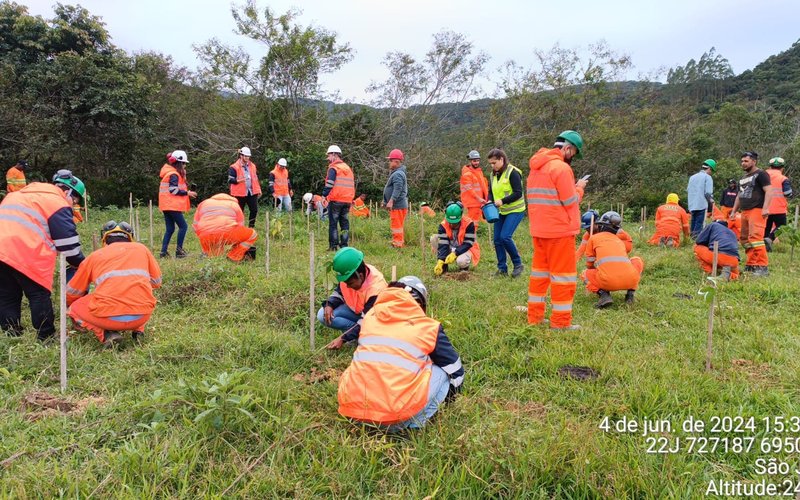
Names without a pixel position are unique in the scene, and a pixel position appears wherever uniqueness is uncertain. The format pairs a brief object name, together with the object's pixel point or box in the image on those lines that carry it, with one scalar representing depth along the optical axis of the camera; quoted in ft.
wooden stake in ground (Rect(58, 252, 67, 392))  10.14
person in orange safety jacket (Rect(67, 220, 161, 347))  12.55
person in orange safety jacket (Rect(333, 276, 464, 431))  8.28
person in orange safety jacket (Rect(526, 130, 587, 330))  13.79
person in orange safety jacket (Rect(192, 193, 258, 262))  22.76
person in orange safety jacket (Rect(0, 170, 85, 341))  12.15
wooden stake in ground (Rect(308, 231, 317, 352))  12.48
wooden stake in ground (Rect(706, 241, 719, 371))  10.20
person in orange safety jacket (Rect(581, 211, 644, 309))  16.38
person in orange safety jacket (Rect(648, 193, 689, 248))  30.14
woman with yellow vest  20.10
